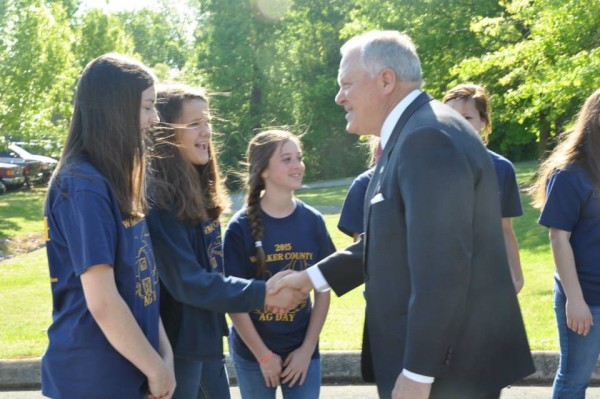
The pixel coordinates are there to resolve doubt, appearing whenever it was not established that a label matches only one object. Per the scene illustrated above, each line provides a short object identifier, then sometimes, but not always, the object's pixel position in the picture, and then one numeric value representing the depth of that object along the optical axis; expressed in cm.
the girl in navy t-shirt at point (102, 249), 303
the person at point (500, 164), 525
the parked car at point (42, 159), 3819
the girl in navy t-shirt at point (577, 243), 488
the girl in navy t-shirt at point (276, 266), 459
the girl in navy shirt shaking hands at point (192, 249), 381
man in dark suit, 292
